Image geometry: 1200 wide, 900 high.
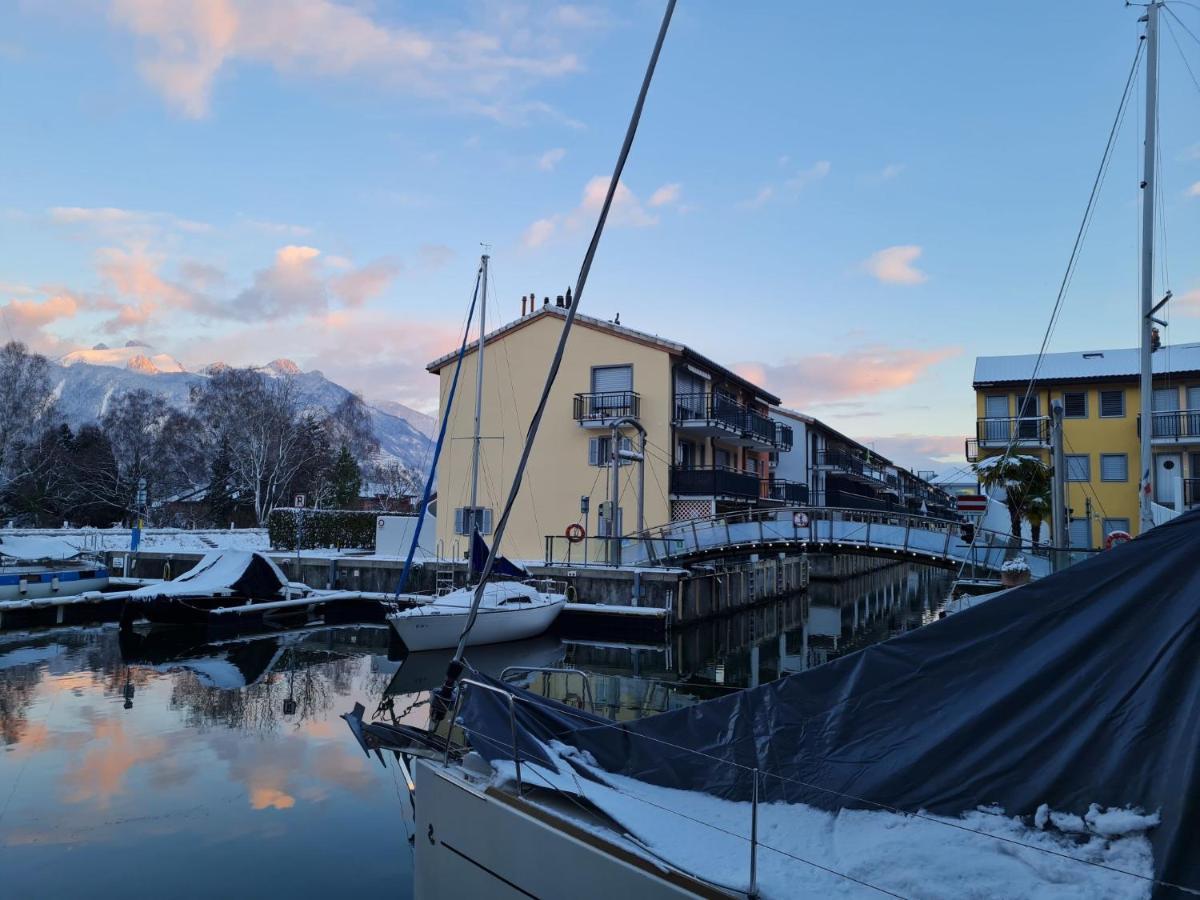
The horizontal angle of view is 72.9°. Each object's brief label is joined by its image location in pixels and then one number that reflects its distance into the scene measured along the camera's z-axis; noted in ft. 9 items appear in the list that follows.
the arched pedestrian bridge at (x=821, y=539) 82.74
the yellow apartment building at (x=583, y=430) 120.06
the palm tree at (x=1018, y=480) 94.17
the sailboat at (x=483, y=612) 74.64
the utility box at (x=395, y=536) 126.11
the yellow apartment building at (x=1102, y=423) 118.42
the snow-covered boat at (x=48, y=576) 96.68
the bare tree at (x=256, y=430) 193.16
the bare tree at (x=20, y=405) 165.37
